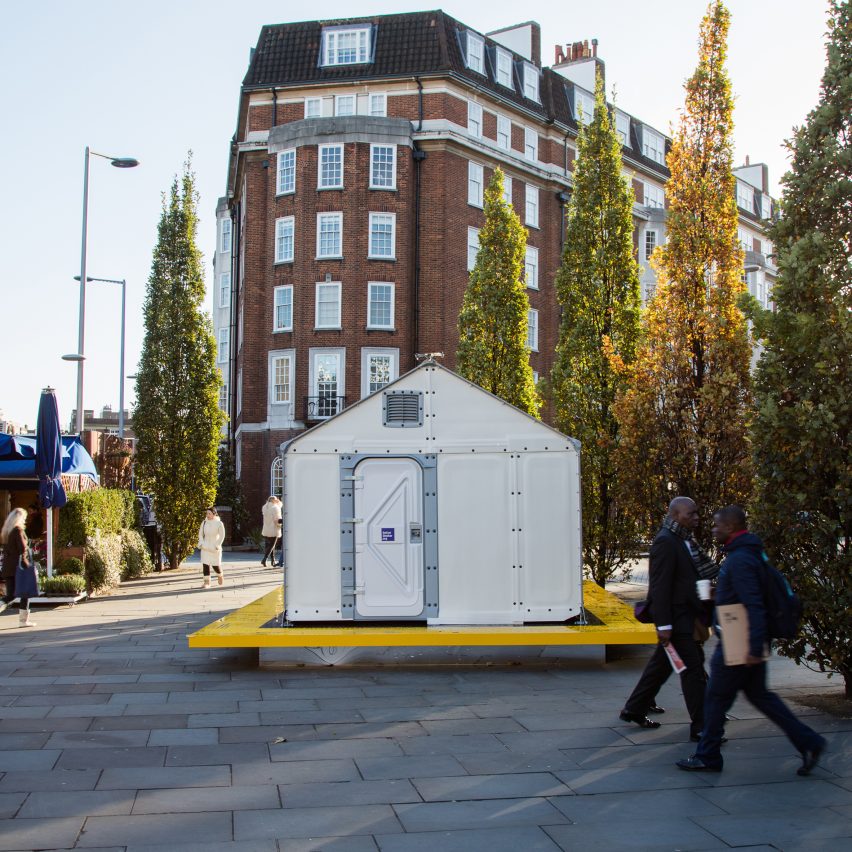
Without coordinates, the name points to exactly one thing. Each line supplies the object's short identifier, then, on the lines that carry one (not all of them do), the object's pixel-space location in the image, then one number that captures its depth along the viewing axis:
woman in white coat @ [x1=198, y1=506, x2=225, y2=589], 20.67
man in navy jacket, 6.61
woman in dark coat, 13.88
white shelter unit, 11.02
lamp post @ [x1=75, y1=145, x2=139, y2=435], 24.14
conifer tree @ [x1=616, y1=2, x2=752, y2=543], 13.55
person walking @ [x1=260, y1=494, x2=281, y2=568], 24.77
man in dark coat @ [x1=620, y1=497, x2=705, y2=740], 7.69
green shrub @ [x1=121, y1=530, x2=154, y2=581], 21.27
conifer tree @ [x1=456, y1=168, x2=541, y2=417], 22.09
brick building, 40.34
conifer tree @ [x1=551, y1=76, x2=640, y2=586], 16.23
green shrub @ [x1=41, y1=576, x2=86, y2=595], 16.33
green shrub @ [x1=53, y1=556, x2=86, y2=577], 17.28
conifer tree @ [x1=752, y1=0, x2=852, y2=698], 8.44
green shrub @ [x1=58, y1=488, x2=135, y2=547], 17.47
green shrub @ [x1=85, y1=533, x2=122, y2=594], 17.89
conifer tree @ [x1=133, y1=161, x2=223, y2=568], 24.97
